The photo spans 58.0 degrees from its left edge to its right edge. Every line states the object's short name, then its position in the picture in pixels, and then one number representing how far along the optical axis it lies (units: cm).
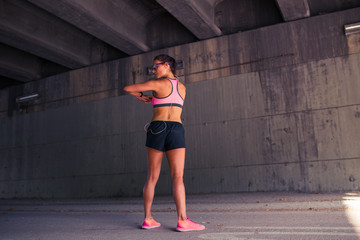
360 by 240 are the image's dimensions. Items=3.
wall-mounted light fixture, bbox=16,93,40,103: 1401
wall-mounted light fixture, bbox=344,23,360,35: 888
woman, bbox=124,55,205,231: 349
